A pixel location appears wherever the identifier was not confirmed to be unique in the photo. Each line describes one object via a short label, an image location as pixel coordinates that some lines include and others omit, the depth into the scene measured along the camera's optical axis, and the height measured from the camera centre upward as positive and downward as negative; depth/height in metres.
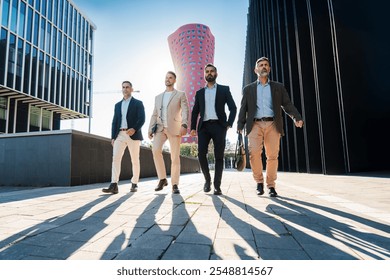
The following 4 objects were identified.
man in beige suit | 4.16 +0.71
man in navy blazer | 4.31 +0.68
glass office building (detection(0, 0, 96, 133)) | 25.97 +13.33
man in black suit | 3.88 +0.72
